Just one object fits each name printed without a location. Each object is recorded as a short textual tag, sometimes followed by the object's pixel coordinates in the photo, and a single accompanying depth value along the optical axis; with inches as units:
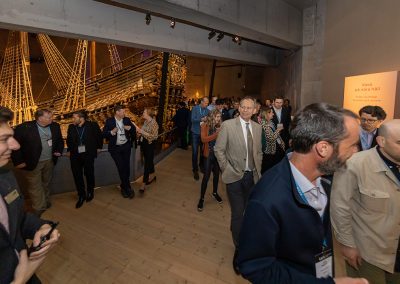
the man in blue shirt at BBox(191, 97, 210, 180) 210.7
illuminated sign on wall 142.9
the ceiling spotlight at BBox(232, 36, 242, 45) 235.3
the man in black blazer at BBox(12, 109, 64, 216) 133.6
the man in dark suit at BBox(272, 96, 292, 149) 175.8
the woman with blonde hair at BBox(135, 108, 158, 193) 172.7
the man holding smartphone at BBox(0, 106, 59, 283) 42.8
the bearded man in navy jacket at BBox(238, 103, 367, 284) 36.0
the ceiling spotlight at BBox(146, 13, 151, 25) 169.3
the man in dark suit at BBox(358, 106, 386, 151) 105.6
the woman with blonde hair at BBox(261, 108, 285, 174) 141.8
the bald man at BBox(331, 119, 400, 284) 57.7
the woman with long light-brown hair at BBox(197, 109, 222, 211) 148.3
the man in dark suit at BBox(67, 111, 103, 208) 153.9
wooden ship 333.7
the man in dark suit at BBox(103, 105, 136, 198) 163.5
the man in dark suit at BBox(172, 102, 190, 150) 299.9
